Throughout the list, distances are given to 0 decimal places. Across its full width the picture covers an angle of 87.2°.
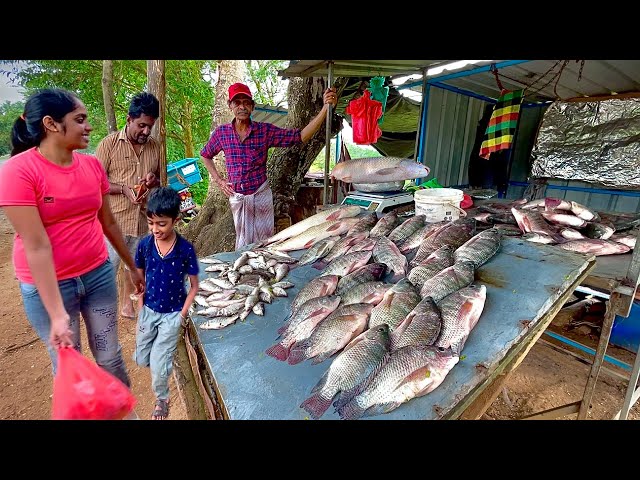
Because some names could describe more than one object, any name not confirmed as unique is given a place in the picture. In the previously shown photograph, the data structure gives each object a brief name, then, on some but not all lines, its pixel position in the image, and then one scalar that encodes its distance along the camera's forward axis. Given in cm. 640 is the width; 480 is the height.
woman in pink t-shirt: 178
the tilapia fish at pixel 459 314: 175
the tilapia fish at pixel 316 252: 299
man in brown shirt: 331
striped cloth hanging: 556
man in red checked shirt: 396
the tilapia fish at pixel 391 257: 252
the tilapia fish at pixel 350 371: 151
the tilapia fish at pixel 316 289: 231
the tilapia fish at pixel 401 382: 145
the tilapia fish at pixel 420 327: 176
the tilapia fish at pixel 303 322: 188
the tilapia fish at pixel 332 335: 182
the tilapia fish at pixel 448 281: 212
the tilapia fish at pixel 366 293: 220
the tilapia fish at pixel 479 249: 244
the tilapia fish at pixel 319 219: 354
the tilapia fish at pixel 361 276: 237
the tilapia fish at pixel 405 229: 298
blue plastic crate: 920
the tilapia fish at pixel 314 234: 333
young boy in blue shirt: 225
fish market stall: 148
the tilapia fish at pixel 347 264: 262
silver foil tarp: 638
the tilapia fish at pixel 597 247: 290
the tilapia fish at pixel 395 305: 198
